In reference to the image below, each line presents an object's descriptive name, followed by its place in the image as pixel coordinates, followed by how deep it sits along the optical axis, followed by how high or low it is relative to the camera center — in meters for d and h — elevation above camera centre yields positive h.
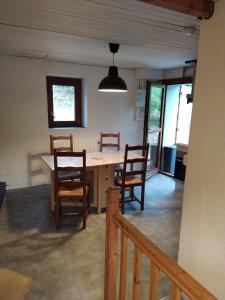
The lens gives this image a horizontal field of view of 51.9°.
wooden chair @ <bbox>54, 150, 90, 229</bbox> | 2.71 -1.05
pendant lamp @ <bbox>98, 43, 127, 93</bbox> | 2.93 +0.29
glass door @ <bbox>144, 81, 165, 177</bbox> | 5.00 -0.35
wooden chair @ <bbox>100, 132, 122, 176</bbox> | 4.10 -0.71
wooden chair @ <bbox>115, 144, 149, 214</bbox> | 3.20 -1.07
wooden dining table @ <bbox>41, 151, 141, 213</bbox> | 3.30 -1.00
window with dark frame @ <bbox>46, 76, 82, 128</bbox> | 4.42 +0.06
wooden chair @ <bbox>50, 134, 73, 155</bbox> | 3.83 -0.63
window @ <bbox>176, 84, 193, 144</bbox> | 5.25 -0.21
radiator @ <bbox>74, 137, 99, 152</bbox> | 4.58 -0.77
